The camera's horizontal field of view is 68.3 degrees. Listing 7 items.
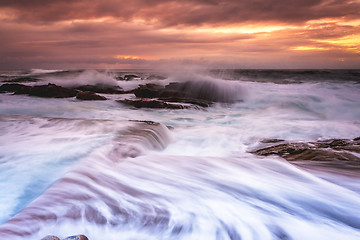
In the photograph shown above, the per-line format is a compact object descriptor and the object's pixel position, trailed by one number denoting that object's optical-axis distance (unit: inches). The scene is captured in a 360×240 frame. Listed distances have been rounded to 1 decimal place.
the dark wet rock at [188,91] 464.1
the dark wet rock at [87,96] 414.6
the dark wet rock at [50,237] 52.1
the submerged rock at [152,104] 366.9
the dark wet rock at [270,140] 192.9
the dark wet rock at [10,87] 556.1
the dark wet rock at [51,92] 436.8
